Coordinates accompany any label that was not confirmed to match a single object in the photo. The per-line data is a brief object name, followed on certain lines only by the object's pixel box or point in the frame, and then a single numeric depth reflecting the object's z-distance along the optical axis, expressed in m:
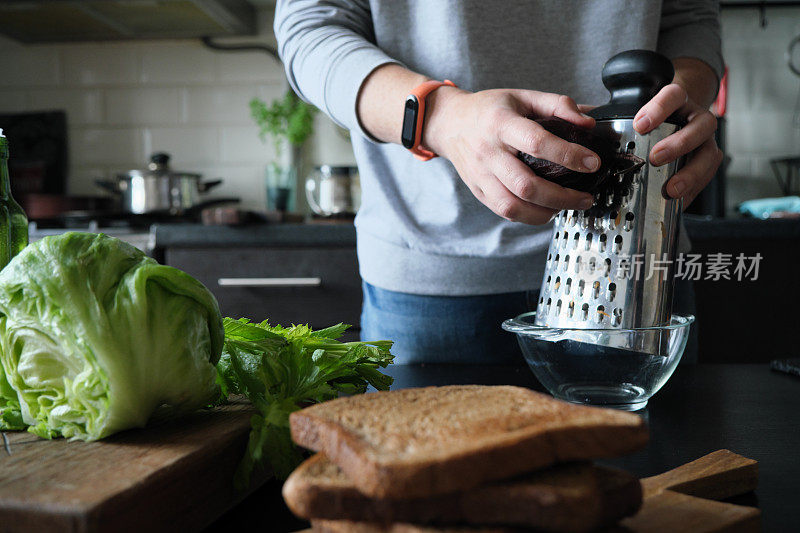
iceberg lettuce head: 0.50
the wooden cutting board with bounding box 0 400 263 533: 0.38
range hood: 2.17
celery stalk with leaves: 0.49
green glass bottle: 0.66
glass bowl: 0.61
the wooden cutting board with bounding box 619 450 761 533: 0.38
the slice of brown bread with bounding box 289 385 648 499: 0.34
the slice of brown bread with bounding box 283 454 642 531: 0.33
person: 0.98
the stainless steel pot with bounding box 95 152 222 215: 2.15
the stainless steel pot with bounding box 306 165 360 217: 2.17
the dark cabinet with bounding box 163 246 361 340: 1.78
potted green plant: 2.37
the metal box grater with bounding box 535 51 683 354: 0.64
